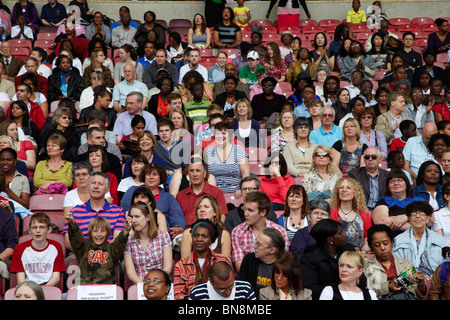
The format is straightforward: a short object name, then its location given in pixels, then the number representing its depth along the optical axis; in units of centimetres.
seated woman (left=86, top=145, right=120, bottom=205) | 611
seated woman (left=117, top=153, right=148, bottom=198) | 603
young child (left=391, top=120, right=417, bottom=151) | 759
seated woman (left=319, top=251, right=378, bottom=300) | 440
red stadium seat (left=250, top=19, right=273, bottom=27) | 1195
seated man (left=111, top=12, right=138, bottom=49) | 1044
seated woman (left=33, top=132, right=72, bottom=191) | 622
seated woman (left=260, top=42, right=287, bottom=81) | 962
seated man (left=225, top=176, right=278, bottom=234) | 547
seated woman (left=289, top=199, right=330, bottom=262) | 510
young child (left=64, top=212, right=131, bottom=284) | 484
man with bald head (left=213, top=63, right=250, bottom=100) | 862
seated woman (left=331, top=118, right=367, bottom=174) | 689
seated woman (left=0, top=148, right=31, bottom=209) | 598
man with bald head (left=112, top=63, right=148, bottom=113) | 838
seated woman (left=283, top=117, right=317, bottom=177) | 687
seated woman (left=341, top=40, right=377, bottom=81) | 990
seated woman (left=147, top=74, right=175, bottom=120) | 816
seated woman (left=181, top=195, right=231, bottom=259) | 507
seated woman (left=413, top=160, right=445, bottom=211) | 608
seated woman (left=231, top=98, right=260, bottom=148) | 750
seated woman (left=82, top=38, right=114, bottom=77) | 930
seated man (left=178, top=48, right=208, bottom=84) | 920
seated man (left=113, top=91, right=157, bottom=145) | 760
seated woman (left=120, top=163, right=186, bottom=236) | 568
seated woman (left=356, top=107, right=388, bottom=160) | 743
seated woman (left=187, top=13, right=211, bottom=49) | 1070
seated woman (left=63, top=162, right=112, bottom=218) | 566
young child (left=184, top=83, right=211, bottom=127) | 806
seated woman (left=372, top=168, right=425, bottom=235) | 560
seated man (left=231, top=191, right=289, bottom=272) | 514
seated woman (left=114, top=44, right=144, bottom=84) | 923
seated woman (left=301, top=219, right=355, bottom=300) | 475
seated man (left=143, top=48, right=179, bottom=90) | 909
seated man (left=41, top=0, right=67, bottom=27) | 1130
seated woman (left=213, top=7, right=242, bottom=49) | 1077
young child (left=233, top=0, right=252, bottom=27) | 1161
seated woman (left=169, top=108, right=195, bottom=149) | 726
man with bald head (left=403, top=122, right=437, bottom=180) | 708
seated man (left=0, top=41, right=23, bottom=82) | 931
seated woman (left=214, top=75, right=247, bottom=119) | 831
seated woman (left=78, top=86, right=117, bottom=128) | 779
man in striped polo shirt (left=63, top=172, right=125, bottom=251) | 533
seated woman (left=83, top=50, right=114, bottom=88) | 886
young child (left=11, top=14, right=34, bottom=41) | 1077
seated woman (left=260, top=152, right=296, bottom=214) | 620
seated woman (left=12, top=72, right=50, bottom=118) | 818
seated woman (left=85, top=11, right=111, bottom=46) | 1048
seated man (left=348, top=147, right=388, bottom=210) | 632
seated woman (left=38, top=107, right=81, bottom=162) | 694
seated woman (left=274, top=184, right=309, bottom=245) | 548
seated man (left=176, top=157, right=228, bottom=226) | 586
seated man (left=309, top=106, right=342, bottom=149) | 752
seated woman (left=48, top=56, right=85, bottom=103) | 870
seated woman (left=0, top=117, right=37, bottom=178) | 670
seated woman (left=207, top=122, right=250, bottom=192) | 653
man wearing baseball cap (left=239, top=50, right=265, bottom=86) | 924
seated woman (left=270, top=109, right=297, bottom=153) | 730
